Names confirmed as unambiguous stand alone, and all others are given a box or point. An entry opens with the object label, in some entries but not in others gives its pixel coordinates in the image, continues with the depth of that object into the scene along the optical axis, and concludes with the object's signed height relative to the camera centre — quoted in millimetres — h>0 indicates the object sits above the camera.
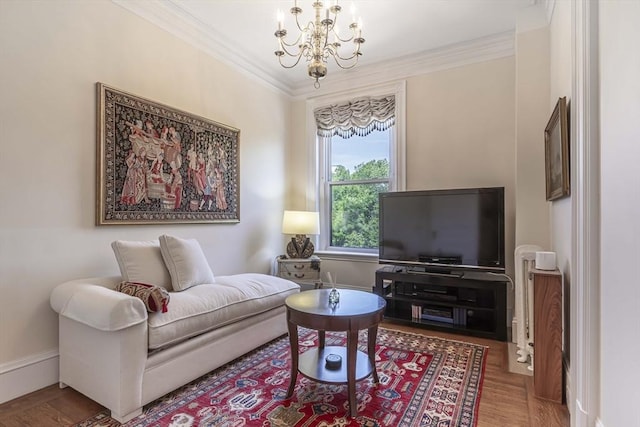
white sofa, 1719 -747
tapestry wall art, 2412 +410
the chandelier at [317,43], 1992 +1115
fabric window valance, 3923 +1194
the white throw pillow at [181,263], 2424 -377
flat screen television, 3018 -154
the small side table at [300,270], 3764 -650
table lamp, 3836 -186
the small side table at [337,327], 1802 -637
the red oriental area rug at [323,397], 1729 -1086
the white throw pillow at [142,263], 2242 -354
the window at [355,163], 3920 +630
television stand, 2924 -827
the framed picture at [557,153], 1917 +400
